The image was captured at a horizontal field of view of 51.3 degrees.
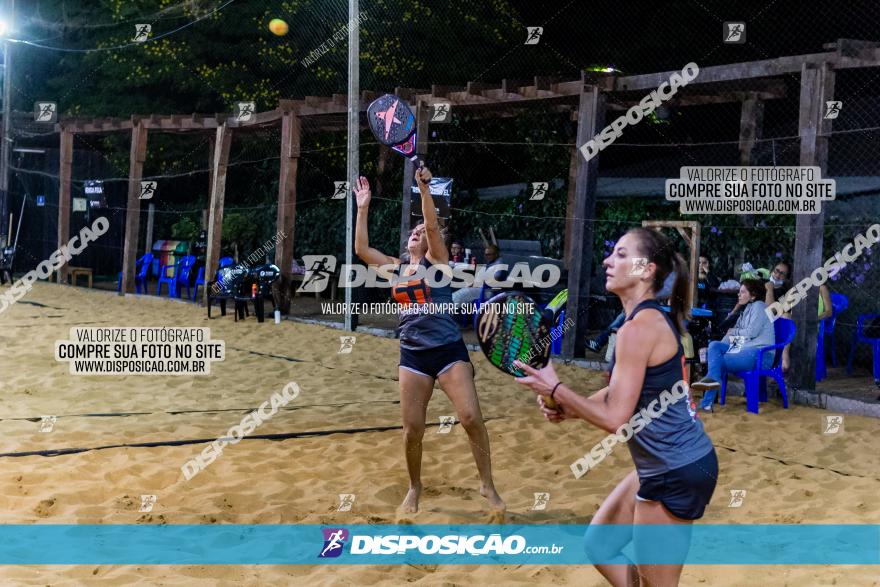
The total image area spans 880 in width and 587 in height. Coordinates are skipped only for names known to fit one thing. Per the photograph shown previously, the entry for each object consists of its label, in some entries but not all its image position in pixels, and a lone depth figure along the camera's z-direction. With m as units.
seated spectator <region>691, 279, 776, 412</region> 8.20
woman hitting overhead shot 5.07
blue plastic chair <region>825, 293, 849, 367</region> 10.11
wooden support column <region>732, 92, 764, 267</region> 12.49
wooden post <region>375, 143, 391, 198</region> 18.06
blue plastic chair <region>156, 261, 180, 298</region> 17.88
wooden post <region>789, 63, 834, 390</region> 8.71
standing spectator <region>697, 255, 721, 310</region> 10.43
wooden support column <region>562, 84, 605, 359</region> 10.93
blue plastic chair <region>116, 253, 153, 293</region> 18.58
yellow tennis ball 21.00
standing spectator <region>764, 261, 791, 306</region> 9.27
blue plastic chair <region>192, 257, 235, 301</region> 16.02
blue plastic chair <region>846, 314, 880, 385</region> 9.17
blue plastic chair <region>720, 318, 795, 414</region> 8.14
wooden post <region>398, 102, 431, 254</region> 13.06
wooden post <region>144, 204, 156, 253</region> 20.20
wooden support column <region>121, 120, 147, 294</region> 18.08
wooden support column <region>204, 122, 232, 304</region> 15.98
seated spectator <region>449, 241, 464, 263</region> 13.69
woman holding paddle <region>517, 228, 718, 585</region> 2.83
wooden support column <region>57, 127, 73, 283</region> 20.69
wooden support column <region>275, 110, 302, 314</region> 14.55
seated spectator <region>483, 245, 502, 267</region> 13.13
